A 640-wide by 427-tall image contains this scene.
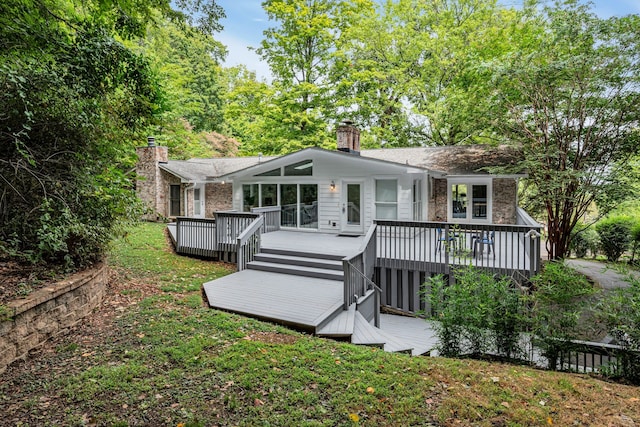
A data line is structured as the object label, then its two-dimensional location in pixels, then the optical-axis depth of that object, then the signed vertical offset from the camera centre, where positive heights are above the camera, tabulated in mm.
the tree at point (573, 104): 10359 +3212
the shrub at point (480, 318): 4840 -1601
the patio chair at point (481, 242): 7910 -909
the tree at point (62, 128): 4523 +1140
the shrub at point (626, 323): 4348 -1540
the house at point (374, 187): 11820 +664
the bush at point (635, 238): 14297 -1473
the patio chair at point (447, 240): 8009 -887
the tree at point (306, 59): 20750 +8979
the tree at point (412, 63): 19656 +8507
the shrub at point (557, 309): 4676 -1479
